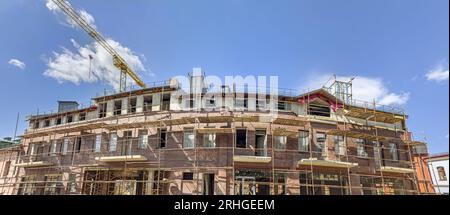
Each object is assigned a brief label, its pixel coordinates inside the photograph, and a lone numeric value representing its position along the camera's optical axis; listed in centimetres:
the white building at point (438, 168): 2536
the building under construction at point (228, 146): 1989
